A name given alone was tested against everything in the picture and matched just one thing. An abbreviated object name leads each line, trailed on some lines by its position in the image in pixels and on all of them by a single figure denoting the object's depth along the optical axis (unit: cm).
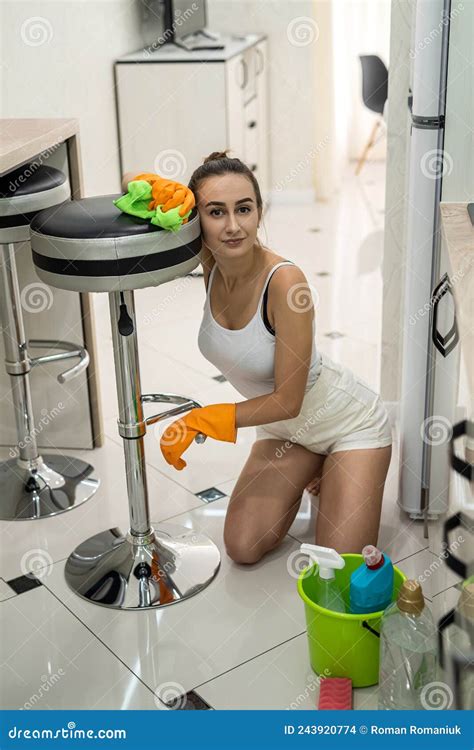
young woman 211
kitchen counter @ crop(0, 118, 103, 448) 260
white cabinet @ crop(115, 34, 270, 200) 473
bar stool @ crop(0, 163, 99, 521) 241
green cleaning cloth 189
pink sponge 186
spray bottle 192
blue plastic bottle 187
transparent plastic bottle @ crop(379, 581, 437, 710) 175
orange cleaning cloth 191
